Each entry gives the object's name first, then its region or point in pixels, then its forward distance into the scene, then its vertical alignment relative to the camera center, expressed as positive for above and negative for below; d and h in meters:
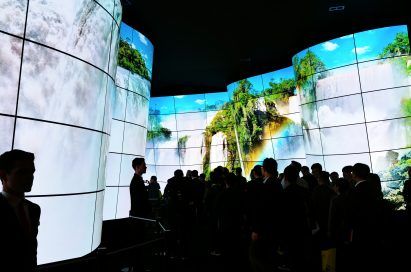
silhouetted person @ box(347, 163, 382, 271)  4.31 -0.75
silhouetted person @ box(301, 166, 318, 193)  6.61 -0.09
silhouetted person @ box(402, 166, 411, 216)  6.55 -0.45
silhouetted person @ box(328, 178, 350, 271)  4.75 -0.89
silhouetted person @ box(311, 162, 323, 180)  6.10 +0.13
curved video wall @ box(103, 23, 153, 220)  9.74 +2.18
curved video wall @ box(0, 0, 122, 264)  4.21 +1.21
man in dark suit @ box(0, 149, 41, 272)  1.90 -0.25
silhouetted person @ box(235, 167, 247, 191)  6.63 -0.13
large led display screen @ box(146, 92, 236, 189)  21.86 +3.53
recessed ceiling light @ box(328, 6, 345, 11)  10.09 +5.94
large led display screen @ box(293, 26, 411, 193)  11.12 +3.05
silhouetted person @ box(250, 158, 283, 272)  4.20 -0.75
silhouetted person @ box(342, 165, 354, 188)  6.49 +0.08
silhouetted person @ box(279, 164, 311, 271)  4.21 -0.74
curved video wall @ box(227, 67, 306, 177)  17.28 +3.71
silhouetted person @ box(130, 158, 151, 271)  5.41 -0.54
